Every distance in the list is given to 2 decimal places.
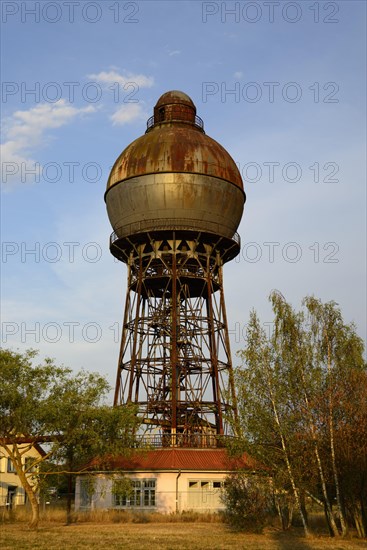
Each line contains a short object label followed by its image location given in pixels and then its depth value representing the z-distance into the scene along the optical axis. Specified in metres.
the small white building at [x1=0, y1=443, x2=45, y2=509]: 47.12
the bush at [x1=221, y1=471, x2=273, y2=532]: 27.75
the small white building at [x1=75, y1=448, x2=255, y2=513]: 35.94
